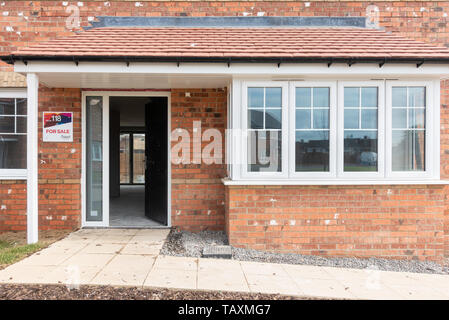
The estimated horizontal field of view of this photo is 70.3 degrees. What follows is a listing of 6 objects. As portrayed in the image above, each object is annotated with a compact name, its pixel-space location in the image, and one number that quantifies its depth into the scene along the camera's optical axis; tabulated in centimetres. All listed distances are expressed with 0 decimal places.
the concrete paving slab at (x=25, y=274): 362
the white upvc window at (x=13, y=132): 610
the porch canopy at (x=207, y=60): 473
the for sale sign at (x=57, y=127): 600
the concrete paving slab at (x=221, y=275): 360
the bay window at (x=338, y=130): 511
